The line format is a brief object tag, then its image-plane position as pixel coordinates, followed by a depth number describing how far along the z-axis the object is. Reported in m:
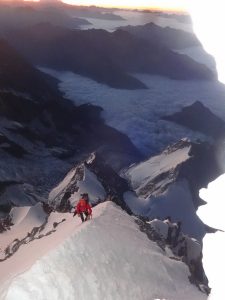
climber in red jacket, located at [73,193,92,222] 16.07
